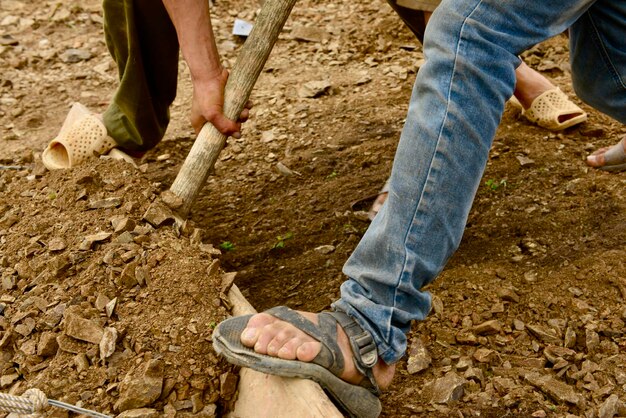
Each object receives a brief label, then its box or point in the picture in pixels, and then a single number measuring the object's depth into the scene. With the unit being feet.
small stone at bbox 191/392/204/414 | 6.59
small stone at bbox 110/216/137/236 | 8.20
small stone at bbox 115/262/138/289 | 7.53
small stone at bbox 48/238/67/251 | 8.17
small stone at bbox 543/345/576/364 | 7.45
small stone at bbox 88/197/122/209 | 8.70
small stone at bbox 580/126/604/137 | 11.37
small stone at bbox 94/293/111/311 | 7.30
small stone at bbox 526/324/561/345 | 7.68
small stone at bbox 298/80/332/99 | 13.70
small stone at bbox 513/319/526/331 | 7.88
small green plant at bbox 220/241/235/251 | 9.65
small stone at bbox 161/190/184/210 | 8.68
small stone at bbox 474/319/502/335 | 7.81
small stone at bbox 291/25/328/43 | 15.93
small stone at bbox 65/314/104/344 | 6.95
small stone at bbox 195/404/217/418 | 6.57
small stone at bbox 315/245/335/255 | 9.43
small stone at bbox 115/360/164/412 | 6.44
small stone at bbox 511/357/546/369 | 7.41
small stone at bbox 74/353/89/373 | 6.76
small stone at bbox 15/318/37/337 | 7.20
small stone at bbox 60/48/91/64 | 15.69
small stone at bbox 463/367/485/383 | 7.19
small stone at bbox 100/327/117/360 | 6.82
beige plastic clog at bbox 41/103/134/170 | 9.93
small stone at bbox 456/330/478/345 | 7.75
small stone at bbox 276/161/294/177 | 11.27
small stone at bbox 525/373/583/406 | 6.86
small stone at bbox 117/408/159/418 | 6.32
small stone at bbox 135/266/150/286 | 7.53
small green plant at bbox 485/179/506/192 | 10.30
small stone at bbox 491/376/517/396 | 7.05
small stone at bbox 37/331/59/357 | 6.97
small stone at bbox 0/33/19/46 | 16.10
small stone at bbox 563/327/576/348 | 7.61
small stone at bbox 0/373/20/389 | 6.85
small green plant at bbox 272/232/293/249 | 9.63
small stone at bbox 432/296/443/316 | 8.13
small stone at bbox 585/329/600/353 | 7.53
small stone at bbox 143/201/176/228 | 8.36
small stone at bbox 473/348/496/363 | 7.48
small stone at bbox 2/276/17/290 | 7.88
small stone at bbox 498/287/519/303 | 8.20
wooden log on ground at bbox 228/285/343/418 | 5.92
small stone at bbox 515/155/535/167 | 10.68
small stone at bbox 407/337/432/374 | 7.36
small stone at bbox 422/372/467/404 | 6.94
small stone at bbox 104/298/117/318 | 7.22
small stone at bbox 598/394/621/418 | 6.66
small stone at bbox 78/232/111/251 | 8.02
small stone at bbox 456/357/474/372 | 7.39
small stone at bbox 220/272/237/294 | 7.54
